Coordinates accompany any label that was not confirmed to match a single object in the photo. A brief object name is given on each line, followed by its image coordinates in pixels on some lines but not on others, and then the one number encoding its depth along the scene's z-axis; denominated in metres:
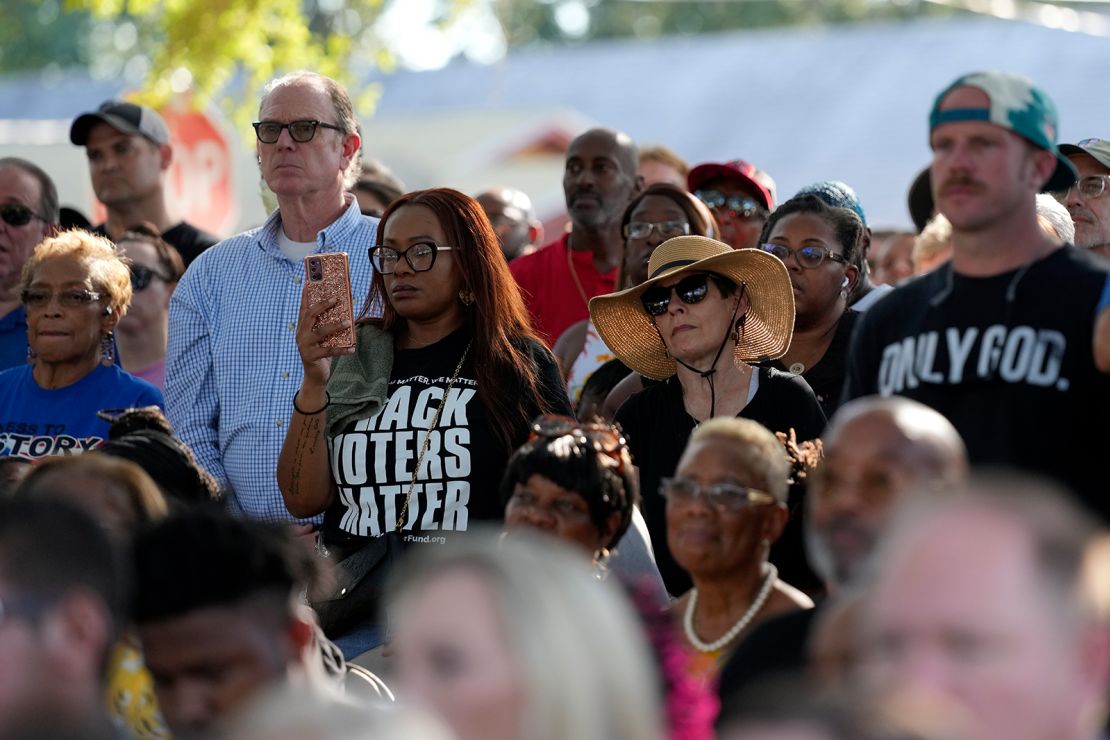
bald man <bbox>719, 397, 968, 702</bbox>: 7.47
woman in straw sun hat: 11.06
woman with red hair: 11.12
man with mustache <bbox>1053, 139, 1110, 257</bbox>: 14.02
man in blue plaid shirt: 12.46
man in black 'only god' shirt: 8.36
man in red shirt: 15.66
